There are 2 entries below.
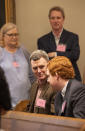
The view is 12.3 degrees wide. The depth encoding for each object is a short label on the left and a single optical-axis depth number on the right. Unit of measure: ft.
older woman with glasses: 15.99
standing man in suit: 18.37
